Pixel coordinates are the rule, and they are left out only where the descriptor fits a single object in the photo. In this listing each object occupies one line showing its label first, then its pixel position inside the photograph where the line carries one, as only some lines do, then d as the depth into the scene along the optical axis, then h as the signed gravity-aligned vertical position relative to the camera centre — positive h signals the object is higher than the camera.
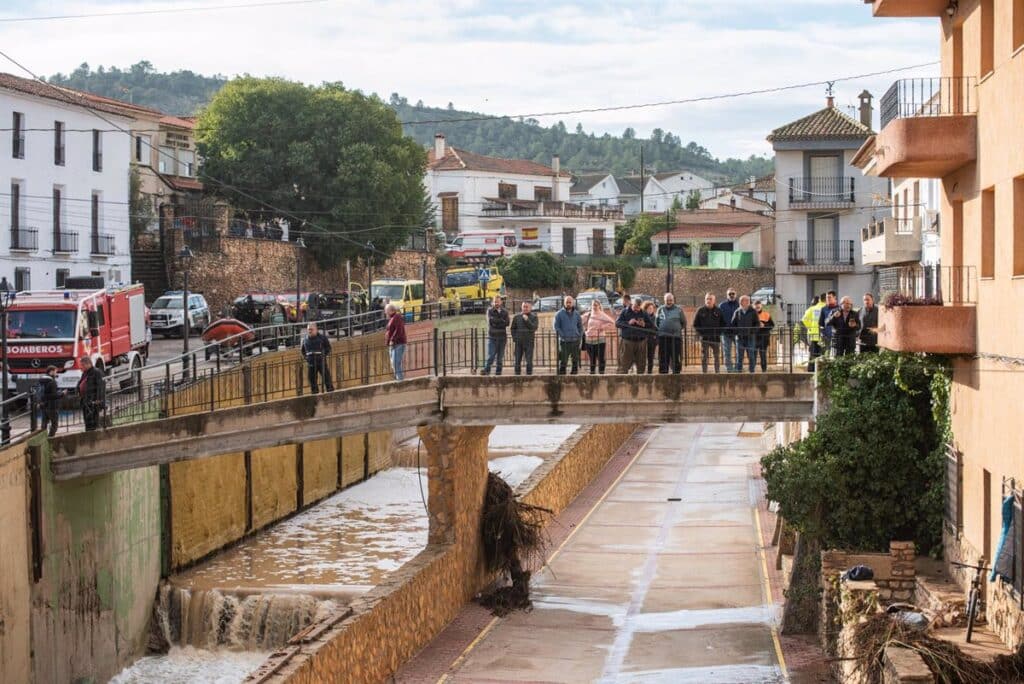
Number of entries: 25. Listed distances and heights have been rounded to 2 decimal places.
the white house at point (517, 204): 90.62 +7.08
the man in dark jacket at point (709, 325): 24.48 -0.30
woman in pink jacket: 24.92 -0.43
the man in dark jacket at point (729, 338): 24.53 -0.53
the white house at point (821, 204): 56.84 +4.15
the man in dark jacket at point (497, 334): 24.77 -0.43
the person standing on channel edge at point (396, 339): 25.17 -0.52
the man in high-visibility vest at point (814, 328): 24.33 -0.40
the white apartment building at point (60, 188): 47.19 +4.47
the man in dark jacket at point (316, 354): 25.47 -0.78
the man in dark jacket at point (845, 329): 23.14 -0.36
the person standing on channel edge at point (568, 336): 24.80 -0.48
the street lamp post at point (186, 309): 28.61 +0.07
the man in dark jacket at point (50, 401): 24.31 -1.52
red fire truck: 31.72 -0.47
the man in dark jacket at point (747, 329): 24.25 -0.37
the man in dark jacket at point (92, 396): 24.89 -1.47
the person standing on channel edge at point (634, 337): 24.61 -0.50
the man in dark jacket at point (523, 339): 24.92 -0.52
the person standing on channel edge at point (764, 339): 24.28 -0.55
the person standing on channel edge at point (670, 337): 24.30 -0.49
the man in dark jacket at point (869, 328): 23.05 -0.35
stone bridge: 24.38 -1.81
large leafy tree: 66.38 +6.90
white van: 80.50 +3.69
